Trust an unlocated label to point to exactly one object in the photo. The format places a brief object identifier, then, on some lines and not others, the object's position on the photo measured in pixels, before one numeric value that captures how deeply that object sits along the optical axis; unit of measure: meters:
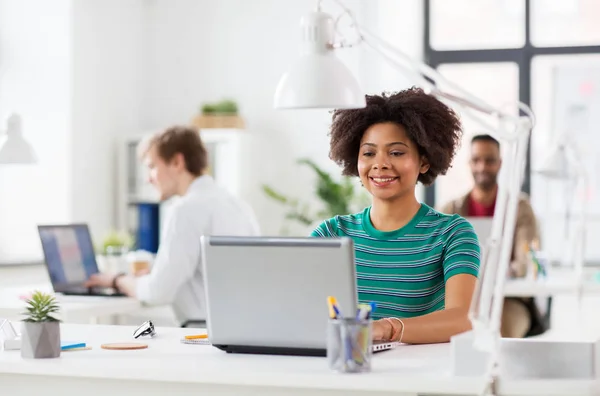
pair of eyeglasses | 2.69
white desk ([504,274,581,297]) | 5.23
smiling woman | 2.70
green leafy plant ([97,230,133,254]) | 5.27
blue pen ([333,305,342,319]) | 2.17
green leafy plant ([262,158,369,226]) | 6.98
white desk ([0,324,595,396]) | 2.03
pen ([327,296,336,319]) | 2.17
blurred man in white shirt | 4.16
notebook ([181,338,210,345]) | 2.57
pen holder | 2.11
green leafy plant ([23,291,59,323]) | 2.39
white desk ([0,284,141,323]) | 4.07
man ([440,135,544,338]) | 5.46
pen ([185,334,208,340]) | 2.65
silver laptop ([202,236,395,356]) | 2.24
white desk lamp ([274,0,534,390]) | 2.03
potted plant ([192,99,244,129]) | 7.24
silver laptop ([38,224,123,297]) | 4.51
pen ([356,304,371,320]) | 2.18
